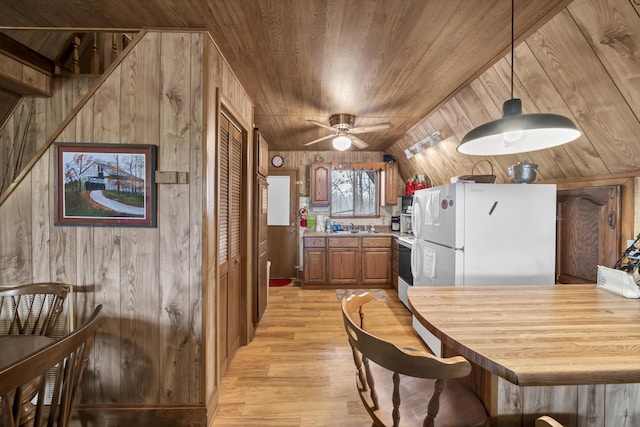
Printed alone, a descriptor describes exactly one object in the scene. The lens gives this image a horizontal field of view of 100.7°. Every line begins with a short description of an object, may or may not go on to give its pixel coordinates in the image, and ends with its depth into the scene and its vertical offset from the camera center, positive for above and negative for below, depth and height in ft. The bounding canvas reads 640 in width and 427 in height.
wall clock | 16.44 +3.07
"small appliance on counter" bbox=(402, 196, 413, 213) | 15.29 +0.51
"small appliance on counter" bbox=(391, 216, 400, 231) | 16.30 -0.77
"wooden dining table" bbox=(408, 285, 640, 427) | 2.57 -1.49
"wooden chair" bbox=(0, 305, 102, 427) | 2.53 -1.74
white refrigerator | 6.86 -0.56
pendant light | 3.41 +1.17
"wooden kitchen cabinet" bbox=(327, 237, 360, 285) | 14.51 -2.74
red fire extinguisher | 16.47 -0.39
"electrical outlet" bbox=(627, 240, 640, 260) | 4.74 -0.73
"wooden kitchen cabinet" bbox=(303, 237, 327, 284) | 14.46 -2.69
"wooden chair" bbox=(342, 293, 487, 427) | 2.62 -2.39
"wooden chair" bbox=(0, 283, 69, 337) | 5.00 -1.97
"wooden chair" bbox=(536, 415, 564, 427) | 2.15 -1.74
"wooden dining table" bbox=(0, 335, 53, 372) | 3.99 -2.23
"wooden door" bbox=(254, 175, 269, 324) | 9.50 -1.39
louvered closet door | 6.90 -0.77
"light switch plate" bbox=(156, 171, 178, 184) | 5.38 +0.66
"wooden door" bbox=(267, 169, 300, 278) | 16.48 -0.83
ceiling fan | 10.21 +3.26
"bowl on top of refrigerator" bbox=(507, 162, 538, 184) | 6.96 +1.06
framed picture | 5.37 +0.47
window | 16.49 +1.13
